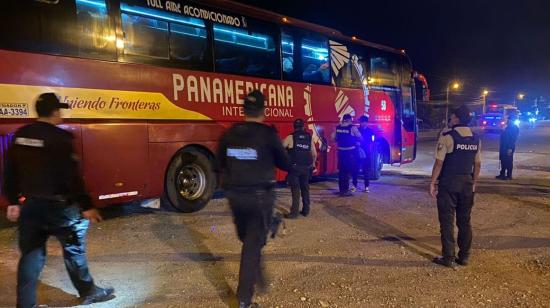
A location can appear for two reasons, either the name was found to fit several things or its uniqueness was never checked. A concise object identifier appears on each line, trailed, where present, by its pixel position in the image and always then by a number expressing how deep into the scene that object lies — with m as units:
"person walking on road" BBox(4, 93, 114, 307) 3.49
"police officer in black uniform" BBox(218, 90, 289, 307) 3.80
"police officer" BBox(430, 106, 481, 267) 5.14
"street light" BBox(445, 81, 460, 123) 55.00
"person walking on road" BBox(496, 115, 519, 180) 12.05
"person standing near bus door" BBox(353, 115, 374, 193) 9.59
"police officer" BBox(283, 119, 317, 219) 7.44
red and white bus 5.86
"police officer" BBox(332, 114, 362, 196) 9.26
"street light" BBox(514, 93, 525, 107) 91.94
